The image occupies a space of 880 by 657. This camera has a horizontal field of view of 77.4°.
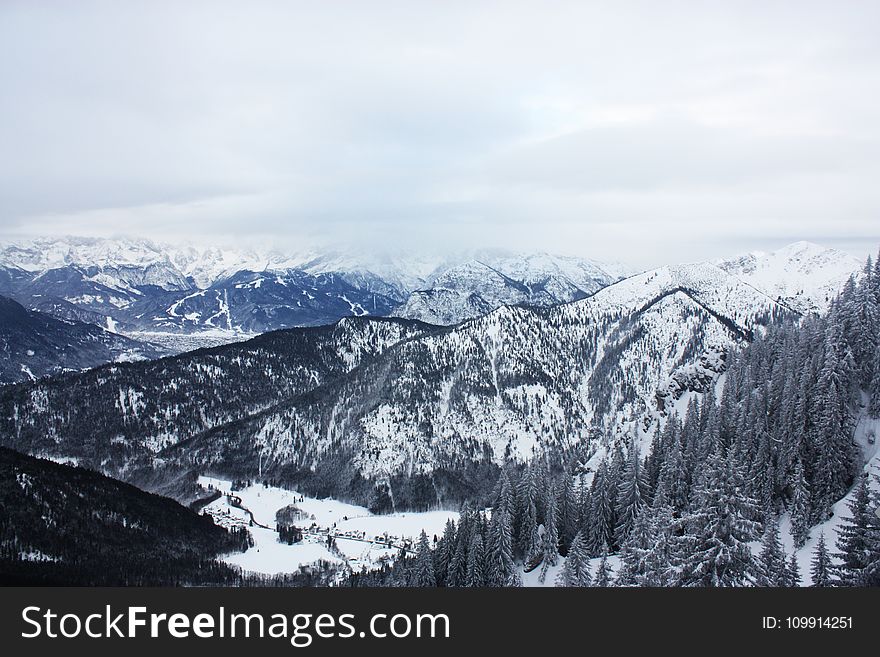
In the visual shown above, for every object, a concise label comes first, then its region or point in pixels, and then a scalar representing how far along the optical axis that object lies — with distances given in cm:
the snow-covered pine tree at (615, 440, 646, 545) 9394
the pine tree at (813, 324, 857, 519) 7612
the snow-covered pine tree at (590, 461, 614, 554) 9706
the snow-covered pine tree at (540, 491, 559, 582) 9331
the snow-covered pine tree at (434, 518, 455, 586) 9750
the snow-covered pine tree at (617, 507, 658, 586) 5448
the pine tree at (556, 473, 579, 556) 10186
